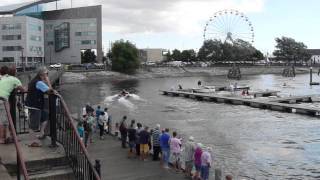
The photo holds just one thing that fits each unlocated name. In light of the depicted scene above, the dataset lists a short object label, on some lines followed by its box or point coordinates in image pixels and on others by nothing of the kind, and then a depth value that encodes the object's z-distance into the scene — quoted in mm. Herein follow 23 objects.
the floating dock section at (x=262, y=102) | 52344
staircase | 9086
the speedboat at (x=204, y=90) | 85594
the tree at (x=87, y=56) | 173375
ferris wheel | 137625
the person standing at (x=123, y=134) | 25991
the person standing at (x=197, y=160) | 19766
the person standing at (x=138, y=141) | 23795
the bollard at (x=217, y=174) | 18312
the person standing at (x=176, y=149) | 21766
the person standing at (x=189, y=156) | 20703
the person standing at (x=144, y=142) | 23406
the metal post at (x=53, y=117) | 10617
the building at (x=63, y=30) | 162750
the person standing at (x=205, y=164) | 19422
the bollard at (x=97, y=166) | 8797
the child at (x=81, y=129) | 24427
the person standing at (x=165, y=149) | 22023
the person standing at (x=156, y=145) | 22984
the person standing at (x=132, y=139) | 24297
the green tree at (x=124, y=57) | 154250
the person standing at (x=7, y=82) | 10711
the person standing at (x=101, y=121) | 29062
